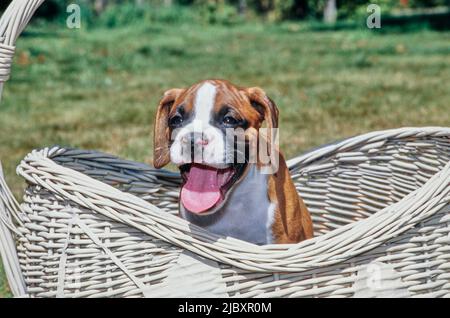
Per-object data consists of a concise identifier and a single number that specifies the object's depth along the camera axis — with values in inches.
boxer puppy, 64.1
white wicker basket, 61.0
